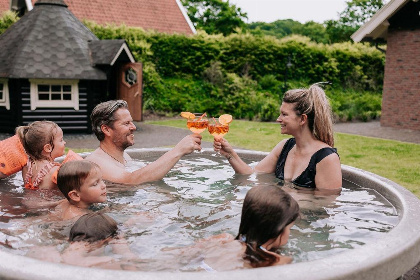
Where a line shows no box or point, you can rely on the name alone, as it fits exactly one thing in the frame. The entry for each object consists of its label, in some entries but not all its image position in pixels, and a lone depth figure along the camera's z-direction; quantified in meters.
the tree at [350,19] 47.69
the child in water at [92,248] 2.45
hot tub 1.84
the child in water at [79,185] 3.22
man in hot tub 4.14
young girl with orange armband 4.07
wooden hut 12.48
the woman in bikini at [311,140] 3.98
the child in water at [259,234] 2.38
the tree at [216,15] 37.09
